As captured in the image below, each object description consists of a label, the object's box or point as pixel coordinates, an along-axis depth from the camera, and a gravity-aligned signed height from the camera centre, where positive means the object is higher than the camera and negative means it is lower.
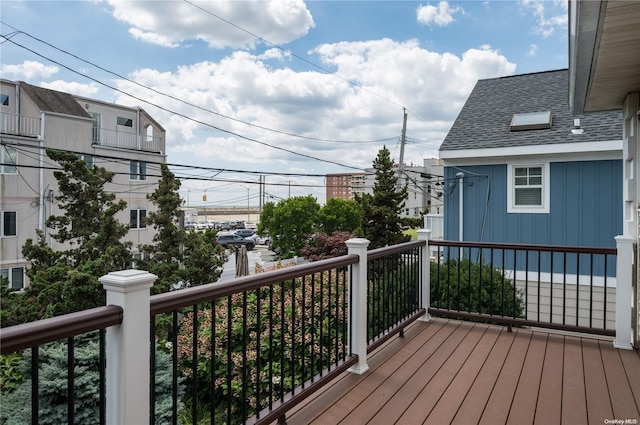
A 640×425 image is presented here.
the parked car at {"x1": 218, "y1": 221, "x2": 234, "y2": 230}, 39.46 -1.58
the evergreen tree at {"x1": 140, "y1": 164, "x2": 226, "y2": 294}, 8.62 -0.85
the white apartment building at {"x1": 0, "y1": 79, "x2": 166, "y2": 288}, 14.77 +2.60
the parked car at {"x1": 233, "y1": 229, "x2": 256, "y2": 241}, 30.69 -1.82
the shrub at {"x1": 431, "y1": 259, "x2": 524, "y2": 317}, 4.27 -0.93
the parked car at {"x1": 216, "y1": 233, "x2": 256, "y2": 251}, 27.90 -2.16
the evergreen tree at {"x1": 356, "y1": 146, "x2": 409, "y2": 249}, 10.80 +0.10
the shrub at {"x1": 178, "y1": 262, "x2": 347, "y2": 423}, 3.22 -1.24
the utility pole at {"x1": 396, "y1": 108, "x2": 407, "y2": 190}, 14.77 +2.80
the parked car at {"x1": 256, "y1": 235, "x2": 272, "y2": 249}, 30.47 -2.53
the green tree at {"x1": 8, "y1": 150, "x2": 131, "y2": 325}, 6.78 -0.73
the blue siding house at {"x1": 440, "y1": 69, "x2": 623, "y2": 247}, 7.09 +0.78
